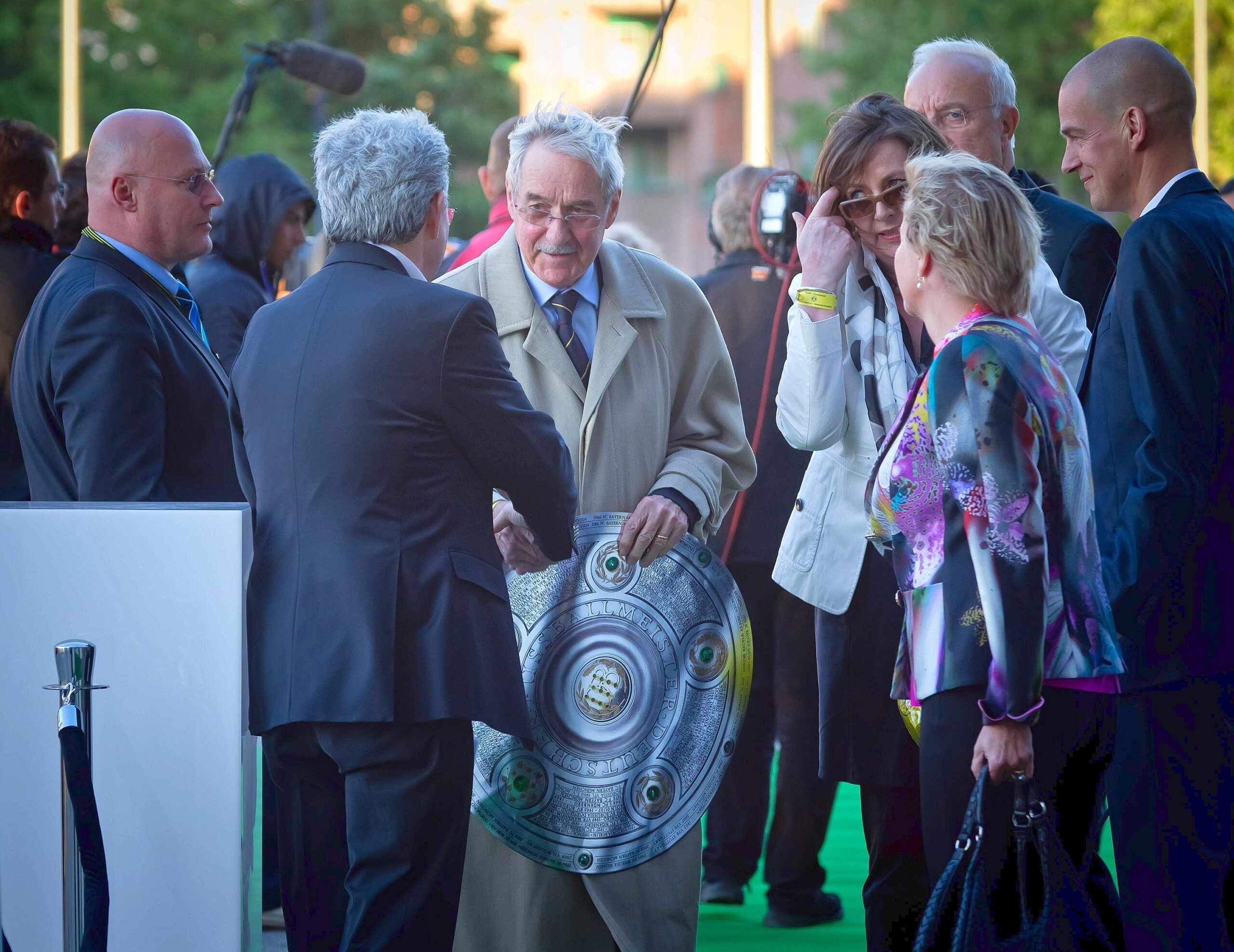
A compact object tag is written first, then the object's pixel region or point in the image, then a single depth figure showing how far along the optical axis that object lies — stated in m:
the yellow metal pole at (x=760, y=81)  21.72
